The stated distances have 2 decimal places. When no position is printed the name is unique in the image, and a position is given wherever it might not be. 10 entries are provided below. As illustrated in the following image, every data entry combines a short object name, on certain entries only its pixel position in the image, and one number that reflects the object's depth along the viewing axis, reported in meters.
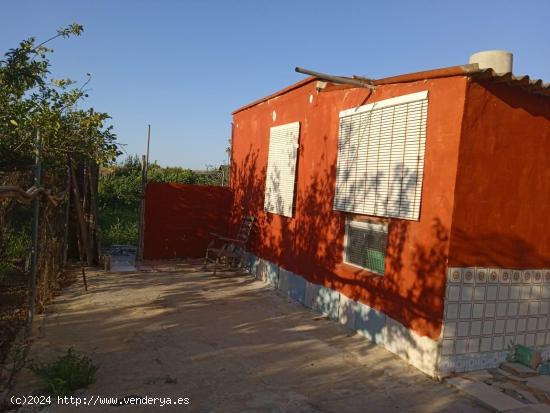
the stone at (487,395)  4.21
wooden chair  10.21
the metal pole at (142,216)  10.72
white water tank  5.09
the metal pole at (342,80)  5.54
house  4.83
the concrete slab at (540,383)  4.64
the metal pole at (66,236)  8.80
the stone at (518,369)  4.98
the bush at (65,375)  3.93
